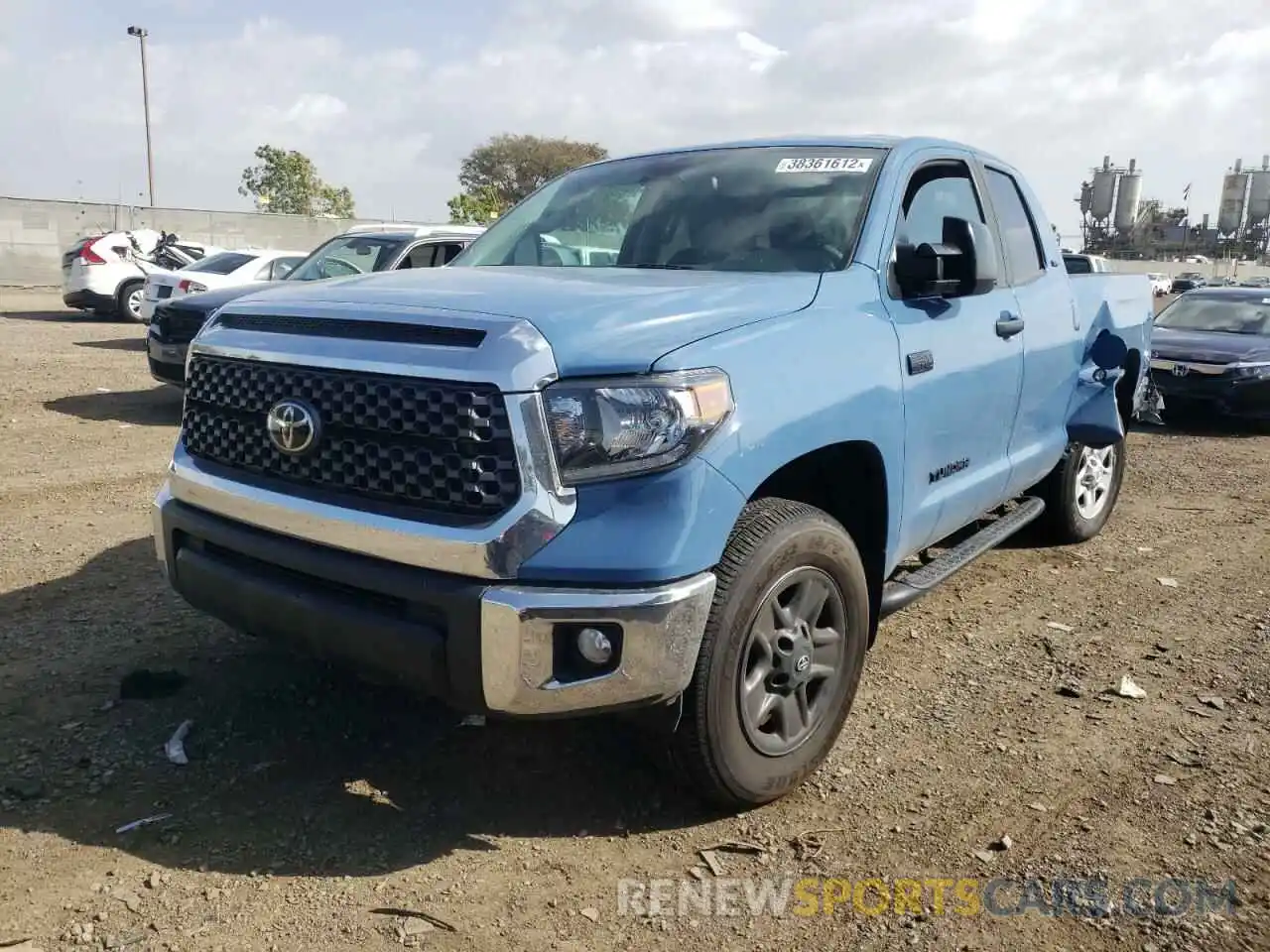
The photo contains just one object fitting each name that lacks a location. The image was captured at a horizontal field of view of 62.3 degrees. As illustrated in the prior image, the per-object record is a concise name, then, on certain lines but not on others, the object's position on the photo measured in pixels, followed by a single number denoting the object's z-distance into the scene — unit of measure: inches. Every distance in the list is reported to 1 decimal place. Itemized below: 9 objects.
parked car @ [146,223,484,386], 337.7
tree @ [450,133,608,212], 2532.0
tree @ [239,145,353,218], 2439.7
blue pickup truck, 98.7
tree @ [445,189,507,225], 1815.0
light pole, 1968.5
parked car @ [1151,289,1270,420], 412.5
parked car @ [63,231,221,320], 669.3
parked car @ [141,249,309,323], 459.2
